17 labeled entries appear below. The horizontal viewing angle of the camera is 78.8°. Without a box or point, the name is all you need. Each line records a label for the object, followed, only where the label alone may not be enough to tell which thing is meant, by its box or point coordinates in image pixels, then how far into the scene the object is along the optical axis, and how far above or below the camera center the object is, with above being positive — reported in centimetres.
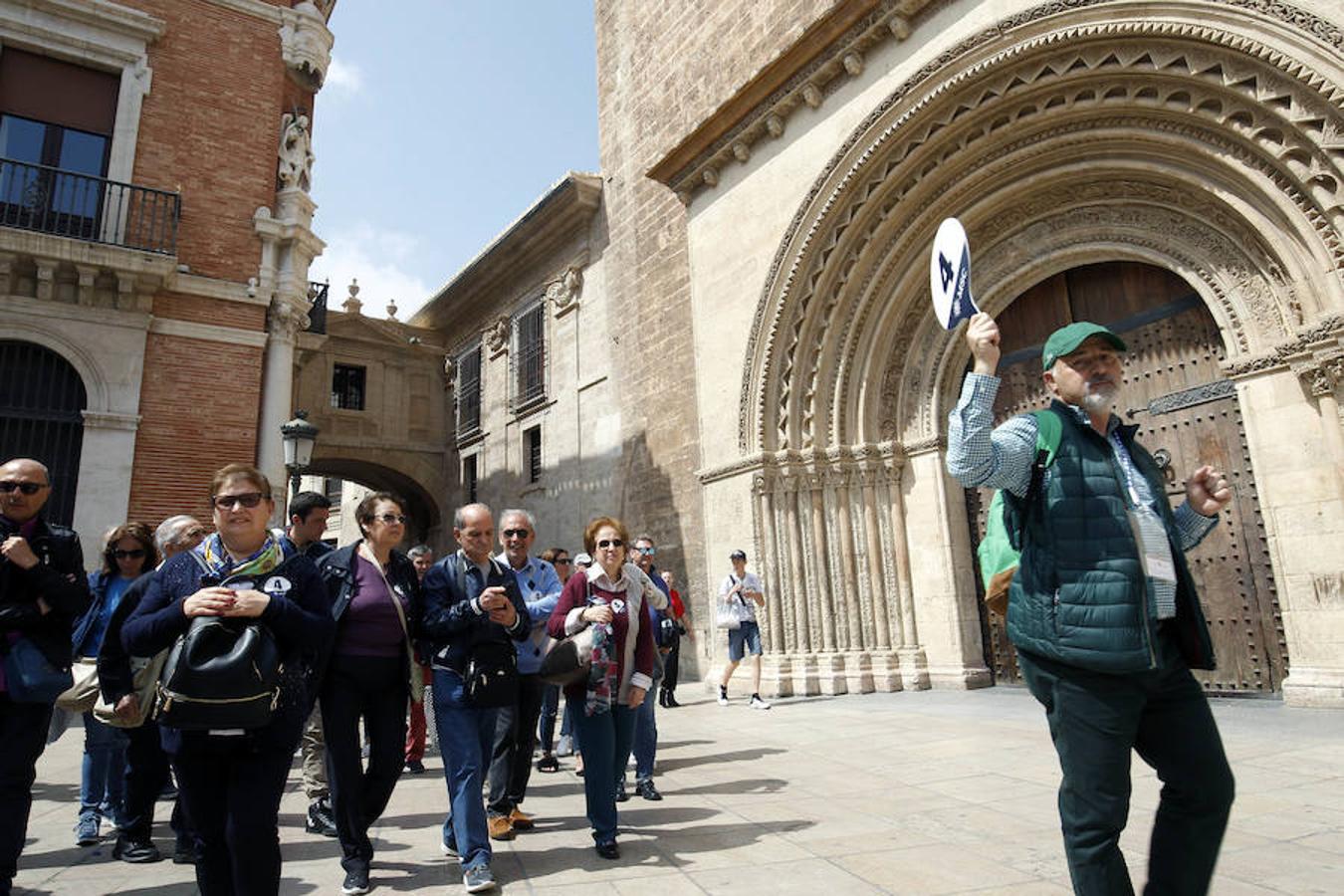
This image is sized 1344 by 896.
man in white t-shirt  907 +26
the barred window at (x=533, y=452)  1841 +406
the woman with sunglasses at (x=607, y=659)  379 -12
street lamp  957 +235
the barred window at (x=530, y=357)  1802 +617
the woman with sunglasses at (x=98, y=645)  432 +2
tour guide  207 -3
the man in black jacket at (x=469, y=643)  338 -2
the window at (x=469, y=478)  2122 +411
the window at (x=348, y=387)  2178 +672
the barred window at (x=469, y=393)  2106 +631
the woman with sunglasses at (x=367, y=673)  340 -13
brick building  1116 +589
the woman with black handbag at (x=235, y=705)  239 -16
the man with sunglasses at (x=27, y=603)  310 +20
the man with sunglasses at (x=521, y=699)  414 -34
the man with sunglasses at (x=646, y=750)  495 -70
